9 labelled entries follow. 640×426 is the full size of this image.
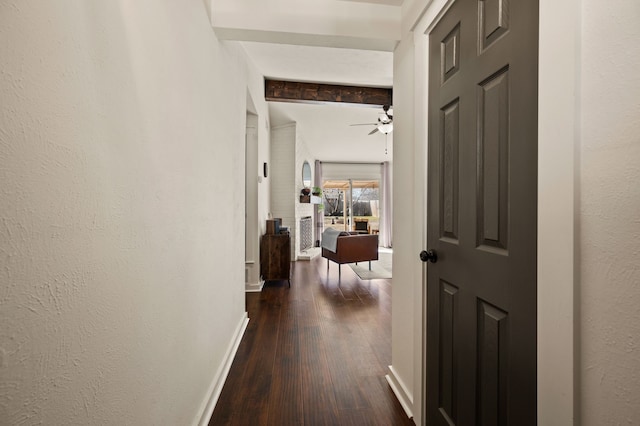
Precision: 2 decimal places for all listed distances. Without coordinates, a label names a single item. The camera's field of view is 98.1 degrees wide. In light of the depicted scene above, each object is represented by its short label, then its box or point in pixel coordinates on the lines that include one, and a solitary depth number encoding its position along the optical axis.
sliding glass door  8.82
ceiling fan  3.88
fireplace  6.47
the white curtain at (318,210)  8.31
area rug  4.53
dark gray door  0.81
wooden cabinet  3.85
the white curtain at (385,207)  8.55
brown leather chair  4.36
